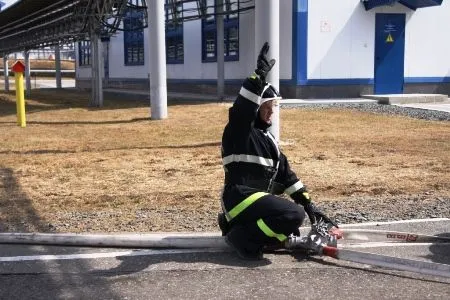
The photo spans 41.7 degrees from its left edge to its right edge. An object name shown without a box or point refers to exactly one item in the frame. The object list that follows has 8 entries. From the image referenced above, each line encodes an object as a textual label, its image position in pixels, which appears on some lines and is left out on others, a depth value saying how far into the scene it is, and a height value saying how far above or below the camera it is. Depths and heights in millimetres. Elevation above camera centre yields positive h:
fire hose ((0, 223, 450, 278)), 4828 -1408
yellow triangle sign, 20109 +1206
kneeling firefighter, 4605 -809
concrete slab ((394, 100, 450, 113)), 17092 -951
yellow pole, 14327 -506
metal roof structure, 19531 +2338
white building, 19438 +971
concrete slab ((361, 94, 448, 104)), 18609 -753
